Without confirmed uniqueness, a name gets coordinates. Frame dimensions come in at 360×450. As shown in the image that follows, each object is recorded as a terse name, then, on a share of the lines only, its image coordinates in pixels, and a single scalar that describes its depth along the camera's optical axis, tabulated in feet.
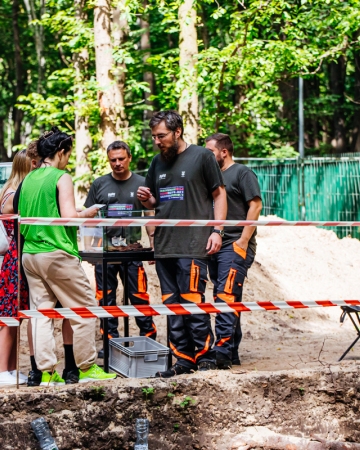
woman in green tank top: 34.29
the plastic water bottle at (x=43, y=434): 31.54
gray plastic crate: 37.38
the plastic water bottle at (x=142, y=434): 32.54
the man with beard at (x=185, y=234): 37.03
